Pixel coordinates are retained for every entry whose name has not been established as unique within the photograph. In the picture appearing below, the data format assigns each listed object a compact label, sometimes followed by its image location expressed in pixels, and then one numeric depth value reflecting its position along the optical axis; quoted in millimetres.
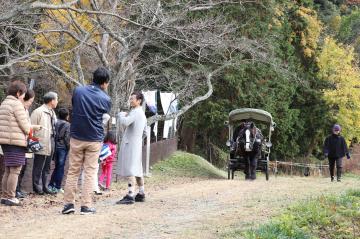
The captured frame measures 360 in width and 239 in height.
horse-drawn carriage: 18969
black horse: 18891
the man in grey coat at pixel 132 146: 10375
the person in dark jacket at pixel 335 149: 19812
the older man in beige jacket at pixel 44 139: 11648
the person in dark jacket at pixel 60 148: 12312
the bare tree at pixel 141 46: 17797
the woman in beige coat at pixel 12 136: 10094
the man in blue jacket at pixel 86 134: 8852
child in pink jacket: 13511
